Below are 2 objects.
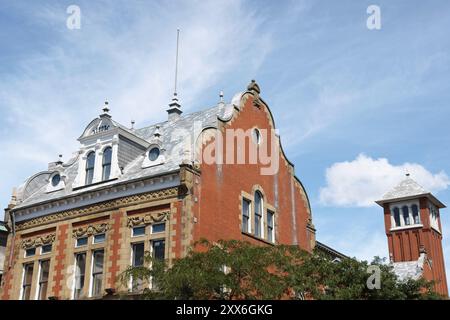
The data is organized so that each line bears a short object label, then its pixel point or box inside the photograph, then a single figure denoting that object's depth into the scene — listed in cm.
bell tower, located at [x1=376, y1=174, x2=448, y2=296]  7312
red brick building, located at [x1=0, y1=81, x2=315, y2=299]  2591
